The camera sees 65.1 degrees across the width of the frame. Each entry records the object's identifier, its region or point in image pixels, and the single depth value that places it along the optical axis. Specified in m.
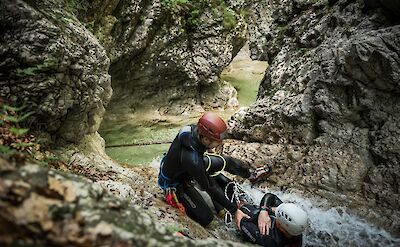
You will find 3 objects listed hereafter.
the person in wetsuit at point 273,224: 4.41
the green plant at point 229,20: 13.18
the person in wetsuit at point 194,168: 4.86
